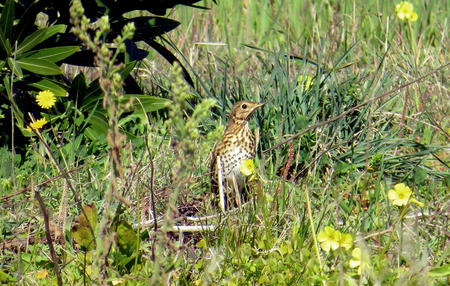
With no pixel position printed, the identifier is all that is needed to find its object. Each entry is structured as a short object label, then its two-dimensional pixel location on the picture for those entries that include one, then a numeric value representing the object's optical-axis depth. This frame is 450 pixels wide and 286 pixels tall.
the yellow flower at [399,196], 6.45
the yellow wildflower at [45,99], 9.49
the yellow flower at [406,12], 13.26
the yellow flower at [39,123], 9.49
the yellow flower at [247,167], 7.82
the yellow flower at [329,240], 6.00
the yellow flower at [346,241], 5.93
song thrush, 9.18
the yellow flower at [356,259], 5.86
